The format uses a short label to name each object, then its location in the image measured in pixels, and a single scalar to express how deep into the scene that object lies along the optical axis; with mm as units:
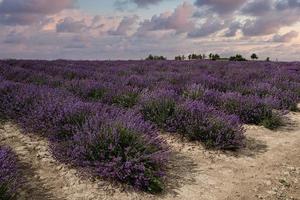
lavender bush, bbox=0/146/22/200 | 3412
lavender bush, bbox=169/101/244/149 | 5559
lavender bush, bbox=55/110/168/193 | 4078
